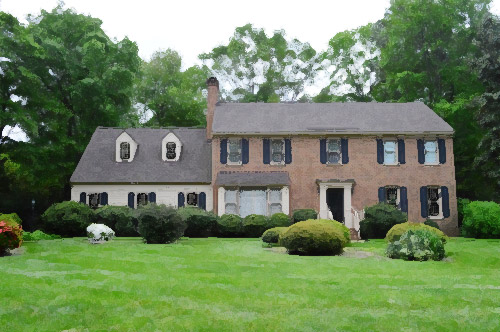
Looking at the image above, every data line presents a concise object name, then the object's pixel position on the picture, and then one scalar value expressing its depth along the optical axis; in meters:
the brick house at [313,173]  30.08
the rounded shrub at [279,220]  26.86
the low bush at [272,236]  21.25
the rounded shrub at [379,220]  26.73
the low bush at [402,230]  18.69
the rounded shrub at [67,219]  26.12
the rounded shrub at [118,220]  26.88
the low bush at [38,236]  23.08
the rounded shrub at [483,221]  26.81
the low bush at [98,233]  21.03
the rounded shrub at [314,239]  17.14
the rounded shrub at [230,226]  26.88
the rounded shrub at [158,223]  21.03
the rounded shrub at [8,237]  16.44
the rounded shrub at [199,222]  26.55
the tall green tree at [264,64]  52.12
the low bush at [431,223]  28.22
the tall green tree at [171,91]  46.88
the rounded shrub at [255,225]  26.78
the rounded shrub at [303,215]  28.16
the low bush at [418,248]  16.19
